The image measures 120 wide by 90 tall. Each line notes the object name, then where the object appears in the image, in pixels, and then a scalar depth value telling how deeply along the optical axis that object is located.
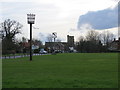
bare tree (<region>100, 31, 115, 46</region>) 151.84
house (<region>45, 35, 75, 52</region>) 186.65
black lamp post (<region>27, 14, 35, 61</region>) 52.16
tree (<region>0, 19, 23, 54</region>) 102.09
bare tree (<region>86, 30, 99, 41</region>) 148.62
